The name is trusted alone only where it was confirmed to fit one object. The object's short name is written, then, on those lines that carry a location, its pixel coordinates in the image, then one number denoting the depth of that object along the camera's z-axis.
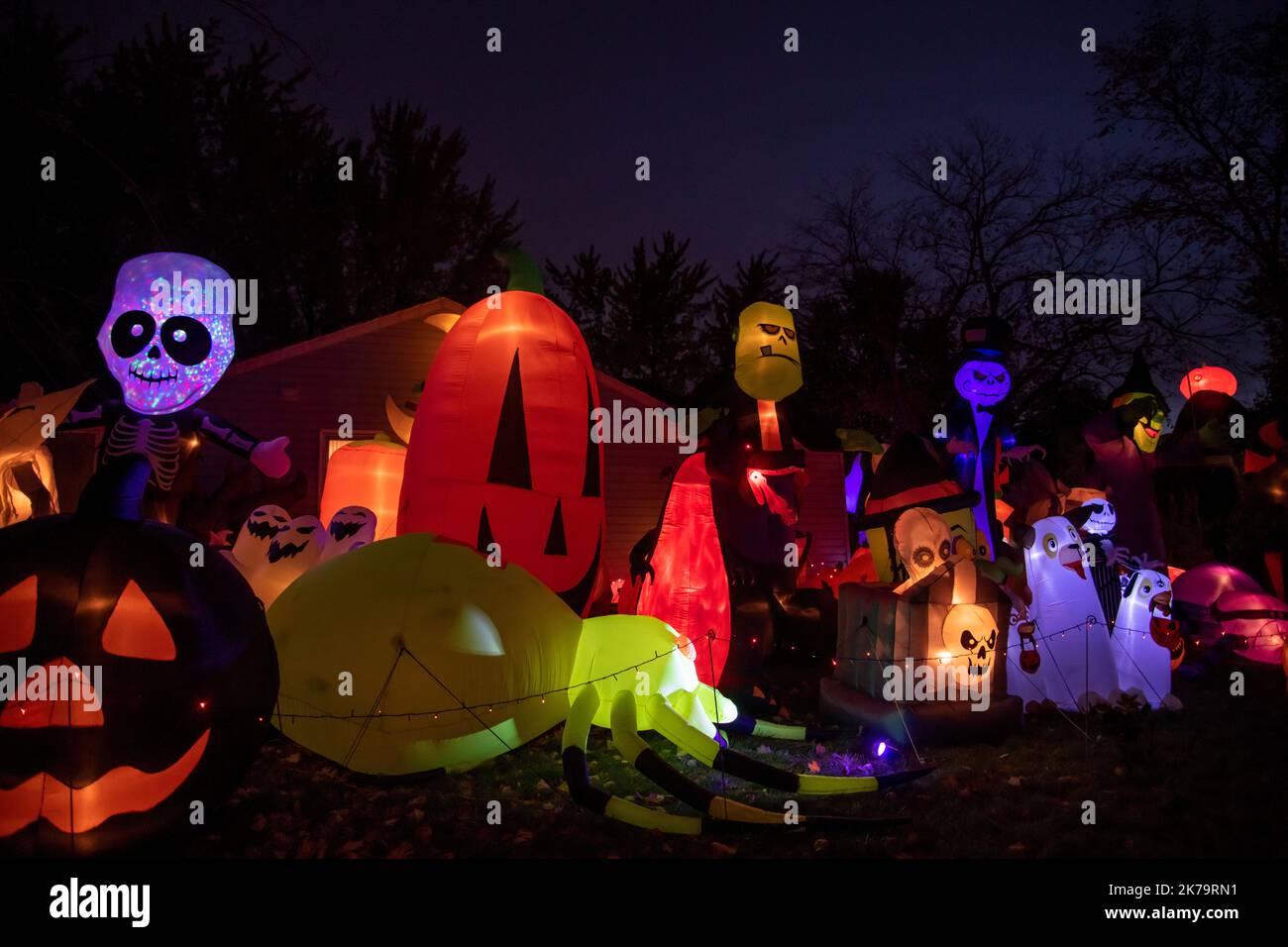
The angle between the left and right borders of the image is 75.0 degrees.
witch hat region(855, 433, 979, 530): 6.20
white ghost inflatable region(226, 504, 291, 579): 5.73
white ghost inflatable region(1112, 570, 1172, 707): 6.50
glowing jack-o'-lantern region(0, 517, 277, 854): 3.00
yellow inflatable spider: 3.99
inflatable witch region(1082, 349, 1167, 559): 9.08
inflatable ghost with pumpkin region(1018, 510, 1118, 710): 6.29
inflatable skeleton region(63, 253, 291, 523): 5.59
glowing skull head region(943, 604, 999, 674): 5.57
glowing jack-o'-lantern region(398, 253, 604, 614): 6.39
